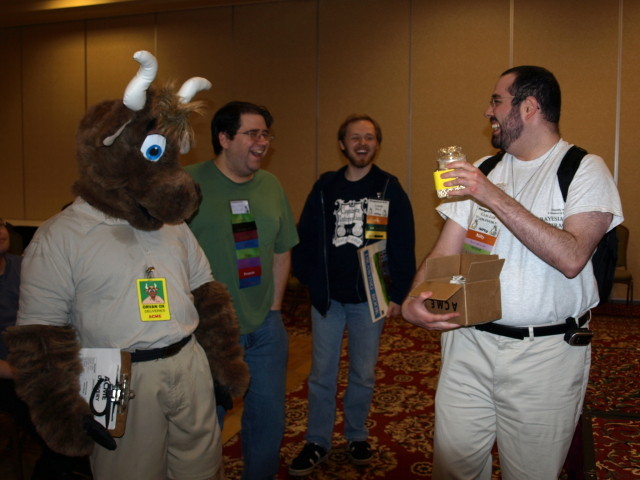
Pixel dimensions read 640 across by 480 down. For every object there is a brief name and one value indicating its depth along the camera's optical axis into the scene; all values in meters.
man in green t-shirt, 2.44
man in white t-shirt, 1.71
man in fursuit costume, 1.59
